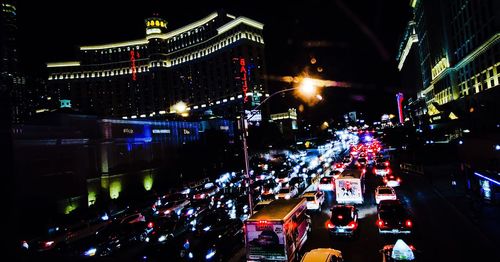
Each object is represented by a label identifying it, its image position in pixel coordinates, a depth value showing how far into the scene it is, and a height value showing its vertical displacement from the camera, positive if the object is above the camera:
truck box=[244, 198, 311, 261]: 13.30 -4.14
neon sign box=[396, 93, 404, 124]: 135.00 +9.19
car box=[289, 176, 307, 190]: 33.74 -5.06
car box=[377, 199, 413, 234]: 16.38 -4.77
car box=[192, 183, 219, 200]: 32.84 -5.21
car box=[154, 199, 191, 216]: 27.48 -5.47
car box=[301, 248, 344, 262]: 11.10 -4.28
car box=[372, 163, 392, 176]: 37.72 -4.93
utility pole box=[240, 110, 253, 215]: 17.97 -0.37
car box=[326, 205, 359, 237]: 16.86 -4.79
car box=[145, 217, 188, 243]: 20.12 -5.42
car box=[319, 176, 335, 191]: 31.53 -5.00
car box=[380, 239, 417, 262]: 10.48 -4.09
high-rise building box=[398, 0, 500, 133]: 38.06 +10.67
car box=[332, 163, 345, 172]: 45.82 -5.02
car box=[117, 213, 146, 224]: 23.51 -5.21
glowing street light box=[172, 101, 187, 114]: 95.88 +10.78
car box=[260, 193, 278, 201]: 29.16 -5.35
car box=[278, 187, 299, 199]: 27.99 -4.98
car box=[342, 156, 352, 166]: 51.21 -4.99
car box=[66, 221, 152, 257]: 20.02 -5.78
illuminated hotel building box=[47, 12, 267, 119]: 111.00 +27.74
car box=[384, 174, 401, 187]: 31.94 -5.38
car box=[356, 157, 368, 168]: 44.20 -4.75
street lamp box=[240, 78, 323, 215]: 15.72 +2.11
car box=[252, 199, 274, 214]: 21.11 -4.44
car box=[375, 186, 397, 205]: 22.78 -4.65
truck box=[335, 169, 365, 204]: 24.34 -4.41
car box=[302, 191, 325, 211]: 23.42 -4.85
